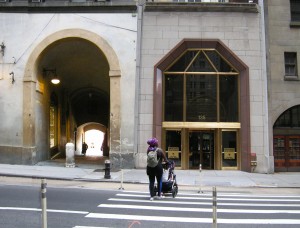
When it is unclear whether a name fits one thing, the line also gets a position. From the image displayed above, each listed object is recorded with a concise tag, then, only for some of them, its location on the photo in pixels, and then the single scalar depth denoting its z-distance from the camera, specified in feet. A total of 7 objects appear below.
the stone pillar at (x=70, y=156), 64.90
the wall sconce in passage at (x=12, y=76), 64.69
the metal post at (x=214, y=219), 20.20
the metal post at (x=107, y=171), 51.24
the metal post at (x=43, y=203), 19.74
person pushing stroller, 35.42
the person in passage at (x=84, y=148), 109.29
